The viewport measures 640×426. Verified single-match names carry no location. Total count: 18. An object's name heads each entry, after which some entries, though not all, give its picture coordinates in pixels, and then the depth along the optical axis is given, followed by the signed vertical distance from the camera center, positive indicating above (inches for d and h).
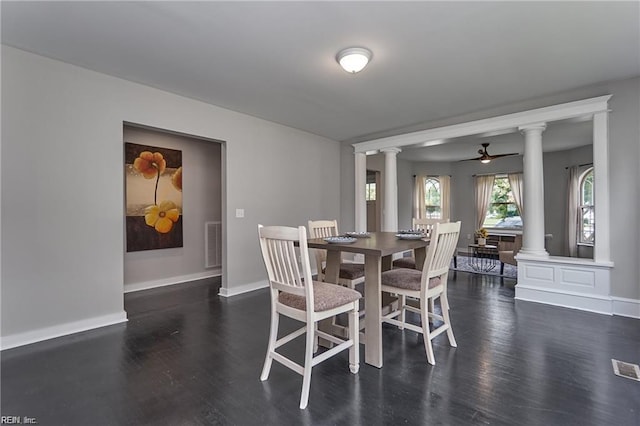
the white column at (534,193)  154.9 +10.0
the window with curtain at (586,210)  249.9 +1.9
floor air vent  81.6 -43.2
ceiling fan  236.3 +44.1
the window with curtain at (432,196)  342.6 +18.9
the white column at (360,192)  222.2 +15.4
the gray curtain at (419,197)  339.9 +17.7
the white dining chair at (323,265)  113.9 -20.6
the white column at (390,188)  210.5 +17.3
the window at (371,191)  307.8 +22.2
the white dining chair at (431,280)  88.7 -21.2
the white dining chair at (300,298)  72.0 -21.9
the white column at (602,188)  133.6 +10.6
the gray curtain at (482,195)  317.4 +18.6
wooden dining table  85.4 -20.8
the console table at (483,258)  235.3 -41.0
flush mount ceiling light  102.9 +52.5
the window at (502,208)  307.6 +4.7
